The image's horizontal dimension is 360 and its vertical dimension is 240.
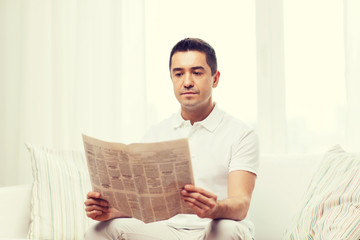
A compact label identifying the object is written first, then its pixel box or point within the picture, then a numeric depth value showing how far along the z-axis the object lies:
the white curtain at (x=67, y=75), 2.90
